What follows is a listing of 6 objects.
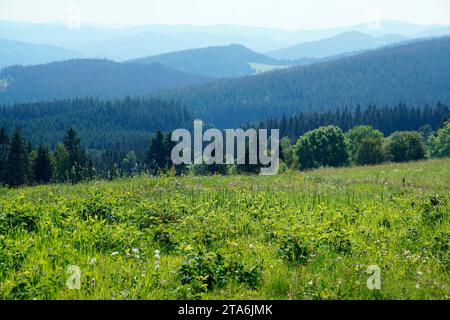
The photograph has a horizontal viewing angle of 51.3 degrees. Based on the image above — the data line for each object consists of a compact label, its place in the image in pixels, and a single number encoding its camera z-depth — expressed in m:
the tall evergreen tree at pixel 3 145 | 71.39
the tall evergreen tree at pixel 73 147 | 73.56
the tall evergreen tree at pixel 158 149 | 78.31
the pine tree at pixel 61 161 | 72.57
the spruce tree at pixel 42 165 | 67.06
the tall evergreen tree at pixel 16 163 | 63.31
